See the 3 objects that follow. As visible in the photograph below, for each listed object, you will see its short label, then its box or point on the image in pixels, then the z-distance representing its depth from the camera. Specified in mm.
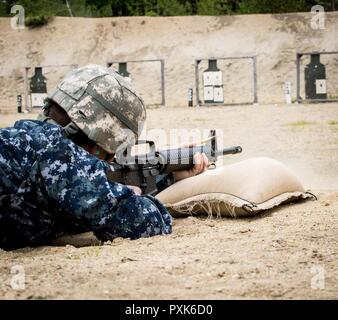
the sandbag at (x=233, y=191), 4945
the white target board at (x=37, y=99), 23672
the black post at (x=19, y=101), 20891
